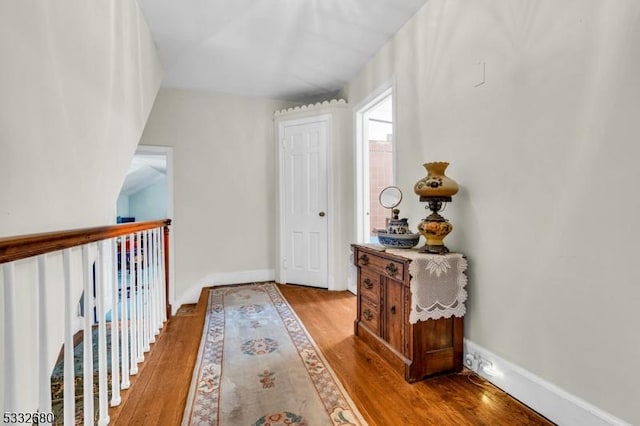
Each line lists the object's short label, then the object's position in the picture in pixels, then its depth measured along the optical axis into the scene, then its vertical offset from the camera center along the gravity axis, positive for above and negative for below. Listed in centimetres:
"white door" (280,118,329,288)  360 +6
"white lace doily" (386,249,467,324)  172 -46
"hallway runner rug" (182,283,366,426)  144 -98
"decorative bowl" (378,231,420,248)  205 -23
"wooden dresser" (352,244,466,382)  174 -76
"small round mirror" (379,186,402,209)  223 +7
